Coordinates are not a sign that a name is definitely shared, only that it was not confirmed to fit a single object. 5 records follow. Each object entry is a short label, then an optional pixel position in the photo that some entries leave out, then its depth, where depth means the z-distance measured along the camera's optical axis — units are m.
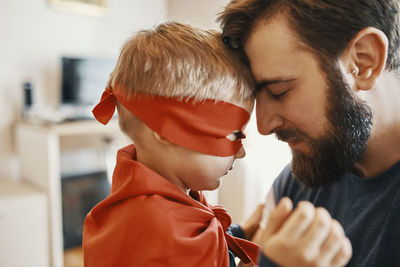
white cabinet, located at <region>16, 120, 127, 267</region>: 2.41
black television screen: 3.07
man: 0.87
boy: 0.75
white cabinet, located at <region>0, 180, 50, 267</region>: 2.26
